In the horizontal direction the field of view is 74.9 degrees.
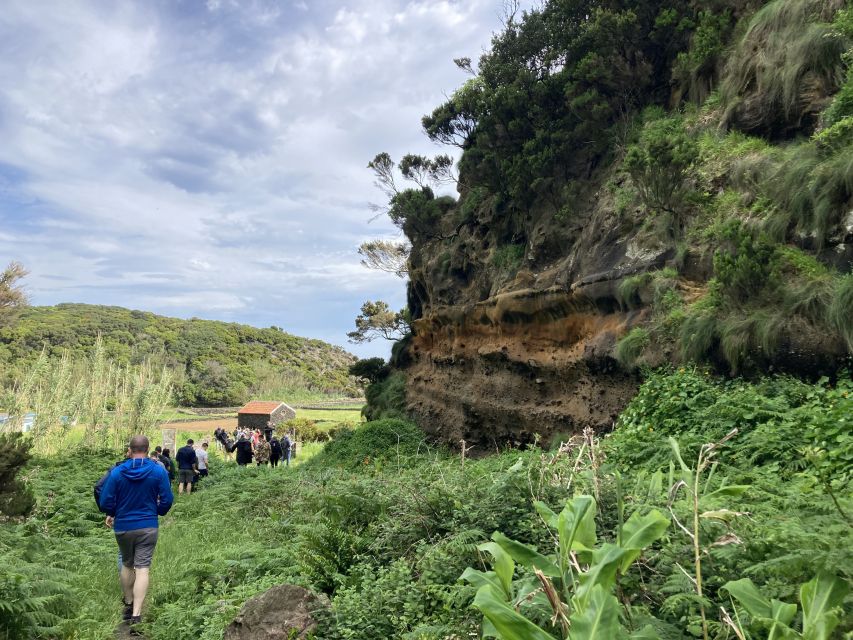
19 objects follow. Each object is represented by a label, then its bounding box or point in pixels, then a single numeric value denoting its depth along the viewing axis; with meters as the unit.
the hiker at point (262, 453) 21.12
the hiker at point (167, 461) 14.38
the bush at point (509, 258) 15.37
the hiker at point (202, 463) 16.94
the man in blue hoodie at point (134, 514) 5.25
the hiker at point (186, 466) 14.97
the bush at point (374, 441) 16.69
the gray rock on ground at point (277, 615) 3.63
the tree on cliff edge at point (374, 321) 34.72
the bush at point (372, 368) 24.15
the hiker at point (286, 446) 23.13
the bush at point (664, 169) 9.56
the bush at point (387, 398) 20.69
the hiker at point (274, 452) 20.48
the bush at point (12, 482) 7.46
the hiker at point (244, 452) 18.84
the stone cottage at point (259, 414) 40.81
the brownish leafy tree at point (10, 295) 22.30
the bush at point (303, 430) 35.72
